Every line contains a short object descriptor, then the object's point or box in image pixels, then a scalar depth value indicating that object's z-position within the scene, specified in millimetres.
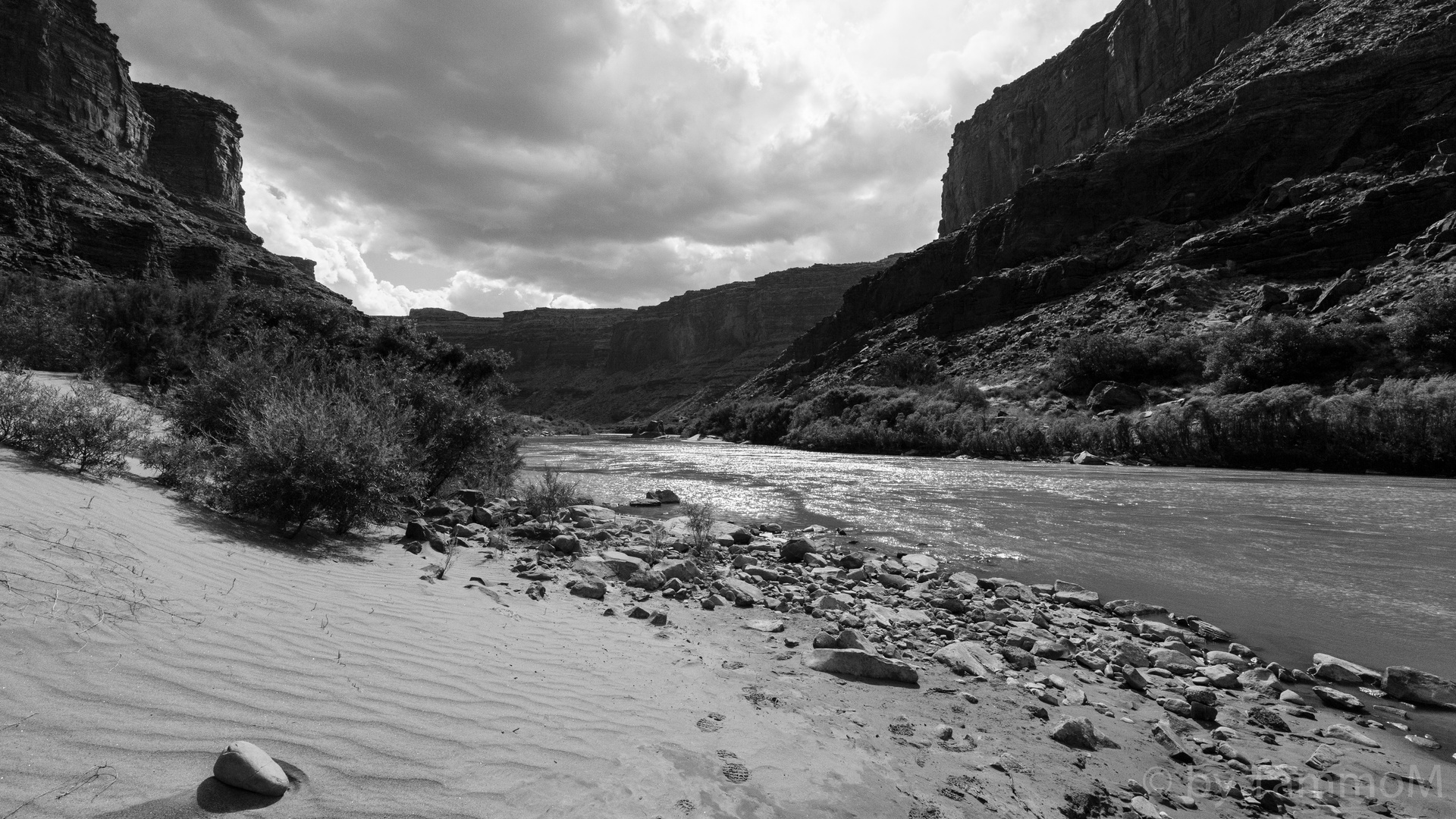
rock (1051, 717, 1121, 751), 3859
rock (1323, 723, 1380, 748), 4052
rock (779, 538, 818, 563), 9148
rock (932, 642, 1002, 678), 4984
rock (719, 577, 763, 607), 6742
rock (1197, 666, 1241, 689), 4953
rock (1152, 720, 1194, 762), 3812
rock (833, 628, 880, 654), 5125
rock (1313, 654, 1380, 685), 5051
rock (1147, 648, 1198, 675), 5219
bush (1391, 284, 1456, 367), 22859
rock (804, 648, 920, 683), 4707
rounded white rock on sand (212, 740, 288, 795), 2219
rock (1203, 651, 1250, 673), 5362
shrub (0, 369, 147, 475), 6363
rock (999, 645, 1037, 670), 5145
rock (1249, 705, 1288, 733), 4254
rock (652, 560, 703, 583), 7469
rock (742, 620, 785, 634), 5836
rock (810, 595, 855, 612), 6430
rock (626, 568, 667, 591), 7129
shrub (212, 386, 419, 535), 6727
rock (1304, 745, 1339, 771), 3773
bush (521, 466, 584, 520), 11359
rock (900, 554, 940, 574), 8609
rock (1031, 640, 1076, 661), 5438
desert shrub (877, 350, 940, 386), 52969
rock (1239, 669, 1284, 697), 4852
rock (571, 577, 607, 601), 6457
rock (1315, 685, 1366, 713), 4578
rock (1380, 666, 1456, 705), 4672
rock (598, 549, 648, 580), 7574
